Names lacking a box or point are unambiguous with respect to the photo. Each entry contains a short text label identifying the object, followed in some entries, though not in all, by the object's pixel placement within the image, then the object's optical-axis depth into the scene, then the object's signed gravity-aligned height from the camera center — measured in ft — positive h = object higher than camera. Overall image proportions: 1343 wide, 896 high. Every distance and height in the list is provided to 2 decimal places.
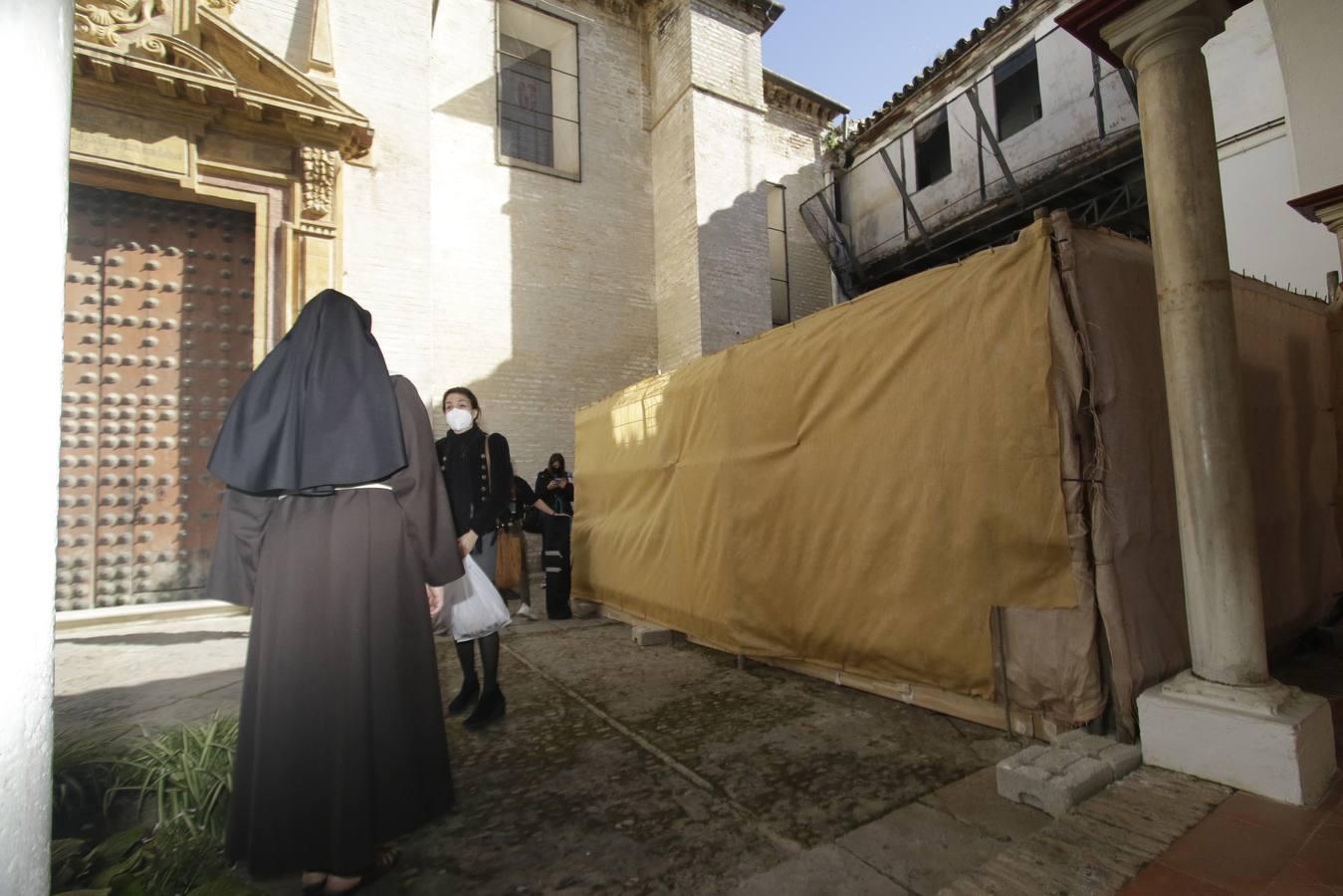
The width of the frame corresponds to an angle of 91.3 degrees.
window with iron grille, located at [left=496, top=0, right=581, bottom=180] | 36.96 +23.34
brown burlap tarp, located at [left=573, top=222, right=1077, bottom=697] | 9.32 +0.02
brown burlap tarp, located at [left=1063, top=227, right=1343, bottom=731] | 8.98 +0.03
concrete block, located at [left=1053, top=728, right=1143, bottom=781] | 8.18 -3.52
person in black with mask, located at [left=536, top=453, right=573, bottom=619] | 21.30 -1.34
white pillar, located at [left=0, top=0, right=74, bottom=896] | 3.03 +0.46
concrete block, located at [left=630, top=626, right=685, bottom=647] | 16.51 -3.66
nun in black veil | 6.73 -1.17
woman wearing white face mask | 11.60 +0.10
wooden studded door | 23.15 +4.35
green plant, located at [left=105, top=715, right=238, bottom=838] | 7.92 -3.41
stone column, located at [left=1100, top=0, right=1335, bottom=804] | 7.98 +0.39
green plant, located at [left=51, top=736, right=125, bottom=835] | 8.10 -3.44
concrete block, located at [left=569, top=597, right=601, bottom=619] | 21.11 -3.75
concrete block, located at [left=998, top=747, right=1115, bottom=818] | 7.44 -3.54
